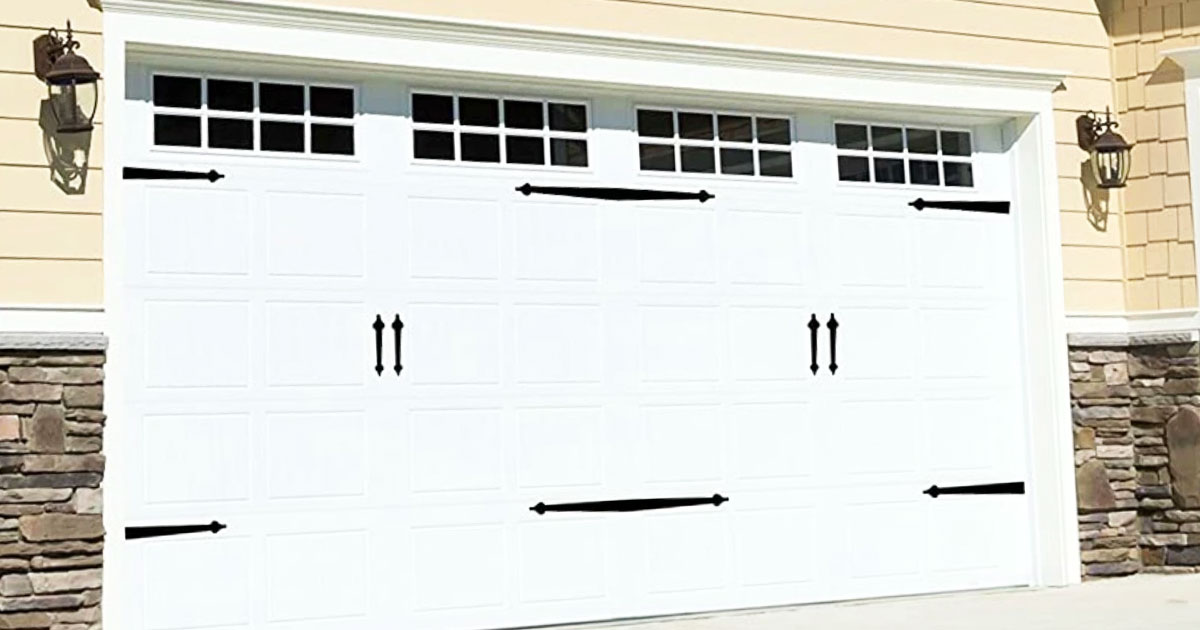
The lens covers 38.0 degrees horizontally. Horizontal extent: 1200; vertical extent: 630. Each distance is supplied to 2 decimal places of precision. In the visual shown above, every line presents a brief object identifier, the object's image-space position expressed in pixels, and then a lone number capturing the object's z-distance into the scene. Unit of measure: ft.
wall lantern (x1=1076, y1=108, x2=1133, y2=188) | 31.60
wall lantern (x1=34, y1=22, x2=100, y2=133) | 22.90
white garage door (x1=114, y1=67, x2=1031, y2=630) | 24.66
